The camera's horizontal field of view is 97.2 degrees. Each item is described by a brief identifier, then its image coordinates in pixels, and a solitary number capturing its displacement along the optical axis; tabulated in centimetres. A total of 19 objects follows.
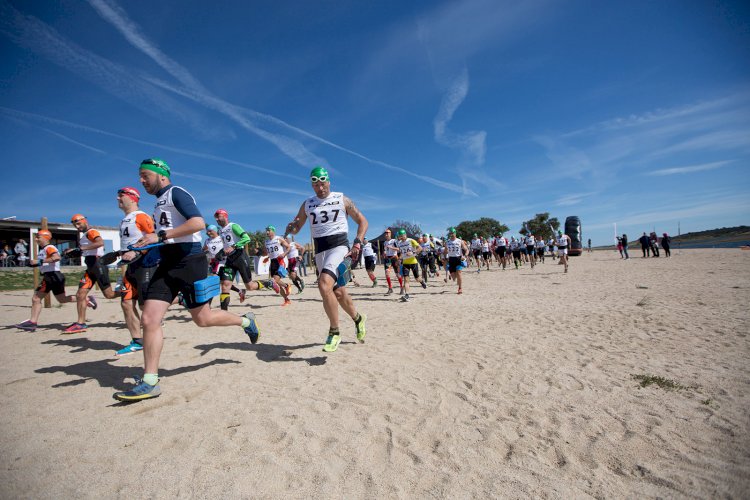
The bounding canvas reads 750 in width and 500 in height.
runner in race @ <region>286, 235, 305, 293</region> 1113
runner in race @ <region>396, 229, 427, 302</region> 1135
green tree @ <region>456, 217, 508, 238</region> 7281
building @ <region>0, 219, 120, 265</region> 2725
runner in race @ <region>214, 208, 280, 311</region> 772
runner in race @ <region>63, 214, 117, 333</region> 636
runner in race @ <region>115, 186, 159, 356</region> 439
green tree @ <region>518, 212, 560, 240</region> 7206
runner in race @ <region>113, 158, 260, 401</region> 327
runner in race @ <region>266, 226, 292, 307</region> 981
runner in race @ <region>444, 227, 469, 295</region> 1192
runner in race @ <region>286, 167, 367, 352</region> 452
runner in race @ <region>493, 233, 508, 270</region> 2250
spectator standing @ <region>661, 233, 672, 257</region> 2584
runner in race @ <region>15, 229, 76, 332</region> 702
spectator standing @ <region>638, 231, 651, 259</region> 2727
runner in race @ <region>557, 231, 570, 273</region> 1812
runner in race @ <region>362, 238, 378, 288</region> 1645
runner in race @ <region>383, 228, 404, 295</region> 1257
